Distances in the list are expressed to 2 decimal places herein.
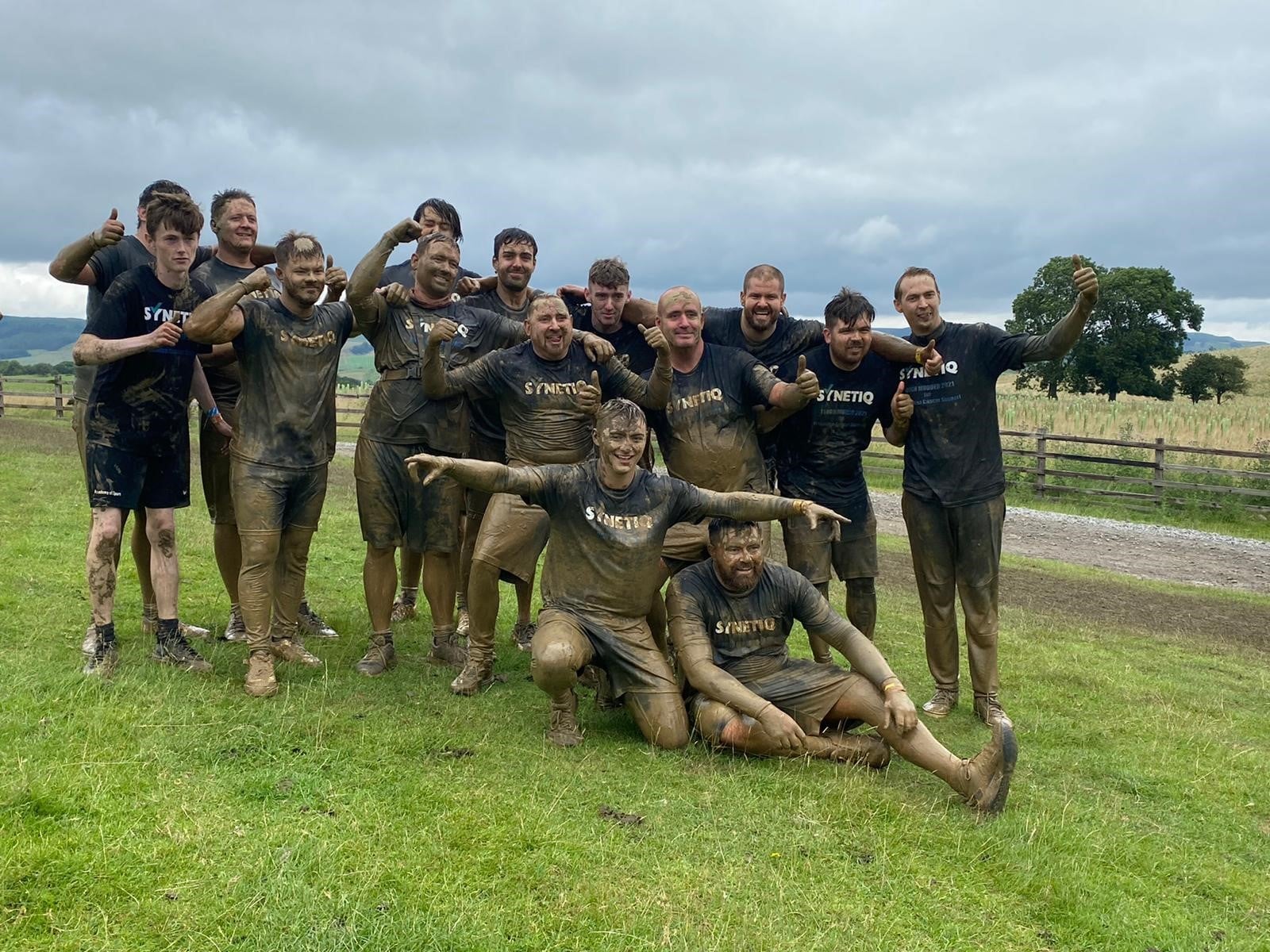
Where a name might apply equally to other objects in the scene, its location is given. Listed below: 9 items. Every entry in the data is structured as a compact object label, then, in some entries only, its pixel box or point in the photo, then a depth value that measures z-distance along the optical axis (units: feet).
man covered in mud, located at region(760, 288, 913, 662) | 22.00
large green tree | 178.91
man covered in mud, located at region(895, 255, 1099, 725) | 21.99
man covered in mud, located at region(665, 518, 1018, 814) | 17.28
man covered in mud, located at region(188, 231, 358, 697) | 20.20
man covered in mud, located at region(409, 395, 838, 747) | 18.58
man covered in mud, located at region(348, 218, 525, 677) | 22.08
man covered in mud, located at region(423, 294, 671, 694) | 21.12
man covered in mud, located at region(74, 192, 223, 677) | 19.19
